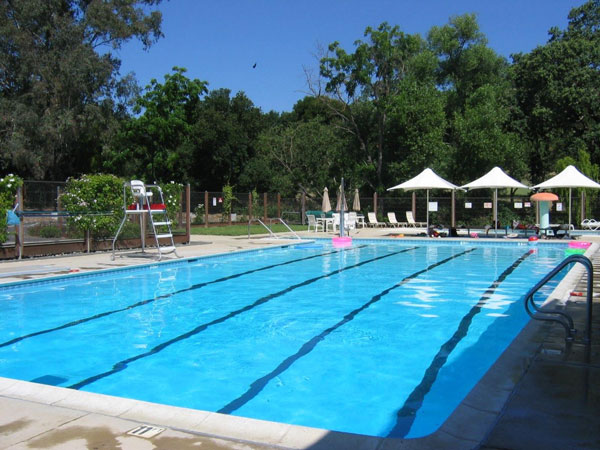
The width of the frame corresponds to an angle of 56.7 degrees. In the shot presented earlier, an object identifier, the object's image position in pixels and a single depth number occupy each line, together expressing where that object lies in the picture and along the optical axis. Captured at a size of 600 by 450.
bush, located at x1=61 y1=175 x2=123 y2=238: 13.99
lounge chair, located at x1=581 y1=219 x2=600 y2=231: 23.59
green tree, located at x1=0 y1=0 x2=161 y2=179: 31.61
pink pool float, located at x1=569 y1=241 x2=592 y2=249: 16.30
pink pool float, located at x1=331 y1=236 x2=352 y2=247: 18.36
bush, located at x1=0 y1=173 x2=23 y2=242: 12.10
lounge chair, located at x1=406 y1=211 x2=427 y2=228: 26.67
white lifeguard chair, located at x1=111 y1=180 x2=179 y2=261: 12.50
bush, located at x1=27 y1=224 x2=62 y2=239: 13.03
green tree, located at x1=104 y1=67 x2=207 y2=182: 38.75
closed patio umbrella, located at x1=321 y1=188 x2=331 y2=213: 25.30
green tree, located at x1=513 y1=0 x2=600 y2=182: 29.89
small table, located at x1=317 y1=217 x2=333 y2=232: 23.94
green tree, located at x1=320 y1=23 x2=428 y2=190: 30.73
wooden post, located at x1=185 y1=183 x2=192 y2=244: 17.31
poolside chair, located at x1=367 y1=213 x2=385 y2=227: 27.27
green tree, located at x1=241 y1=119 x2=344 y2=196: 32.72
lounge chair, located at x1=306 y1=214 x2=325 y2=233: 23.73
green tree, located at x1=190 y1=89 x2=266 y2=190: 39.53
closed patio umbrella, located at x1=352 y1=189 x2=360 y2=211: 26.82
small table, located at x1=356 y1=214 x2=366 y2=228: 26.50
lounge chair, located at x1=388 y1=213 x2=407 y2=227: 27.66
